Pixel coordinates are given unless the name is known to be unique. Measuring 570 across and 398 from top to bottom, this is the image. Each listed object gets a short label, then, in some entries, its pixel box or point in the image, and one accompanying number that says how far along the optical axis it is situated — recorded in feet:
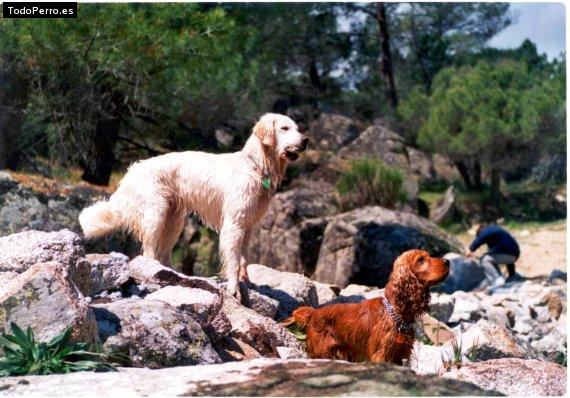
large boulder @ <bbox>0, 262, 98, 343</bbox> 20.22
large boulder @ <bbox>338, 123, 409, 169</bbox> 92.38
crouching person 60.54
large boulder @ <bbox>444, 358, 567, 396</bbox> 22.38
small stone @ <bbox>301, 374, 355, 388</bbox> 17.61
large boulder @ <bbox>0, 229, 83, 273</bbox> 23.98
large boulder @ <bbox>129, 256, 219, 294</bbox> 26.20
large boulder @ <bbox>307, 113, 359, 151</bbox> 94.43
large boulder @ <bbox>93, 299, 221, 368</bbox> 21.45
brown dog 22.81
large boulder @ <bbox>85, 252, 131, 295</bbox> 25.59
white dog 28.02
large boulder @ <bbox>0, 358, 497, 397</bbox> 17.42
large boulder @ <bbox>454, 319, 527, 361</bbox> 27.94
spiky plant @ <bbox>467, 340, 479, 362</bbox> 27.27
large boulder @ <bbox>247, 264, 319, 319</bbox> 28.96
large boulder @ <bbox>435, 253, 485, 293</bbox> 58.03
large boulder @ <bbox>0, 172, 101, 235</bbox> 42.16
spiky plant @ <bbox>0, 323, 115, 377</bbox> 19.52
